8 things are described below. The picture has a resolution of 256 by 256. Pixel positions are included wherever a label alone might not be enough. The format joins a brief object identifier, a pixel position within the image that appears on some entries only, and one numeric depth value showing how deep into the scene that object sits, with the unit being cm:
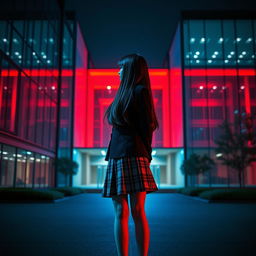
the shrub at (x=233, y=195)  1181
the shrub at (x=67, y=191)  1534
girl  224
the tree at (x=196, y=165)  1908
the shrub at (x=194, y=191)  1530
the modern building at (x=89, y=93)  1492
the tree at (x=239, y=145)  1548
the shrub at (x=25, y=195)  1137
